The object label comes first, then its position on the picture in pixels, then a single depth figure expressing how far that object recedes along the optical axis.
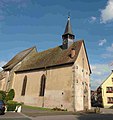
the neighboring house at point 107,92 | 42.78
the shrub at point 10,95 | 33.89
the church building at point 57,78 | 26.78
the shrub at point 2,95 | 31.54
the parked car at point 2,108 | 17.39
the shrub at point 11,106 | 21.83
